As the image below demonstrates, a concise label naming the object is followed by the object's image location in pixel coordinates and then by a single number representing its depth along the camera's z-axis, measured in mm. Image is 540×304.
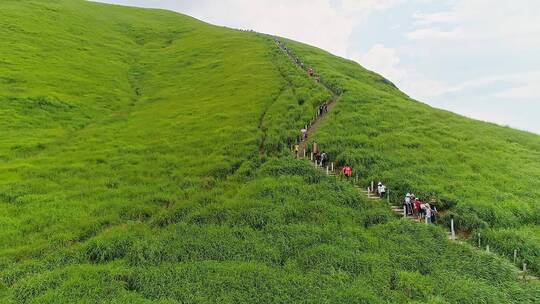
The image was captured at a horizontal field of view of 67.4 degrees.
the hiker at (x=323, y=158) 29516
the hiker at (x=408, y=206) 23281
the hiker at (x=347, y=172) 27481
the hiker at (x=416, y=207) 23125
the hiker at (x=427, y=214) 22172
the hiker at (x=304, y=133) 34406
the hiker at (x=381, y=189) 25141
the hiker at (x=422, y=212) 22578
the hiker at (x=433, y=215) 22828
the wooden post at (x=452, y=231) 21219
